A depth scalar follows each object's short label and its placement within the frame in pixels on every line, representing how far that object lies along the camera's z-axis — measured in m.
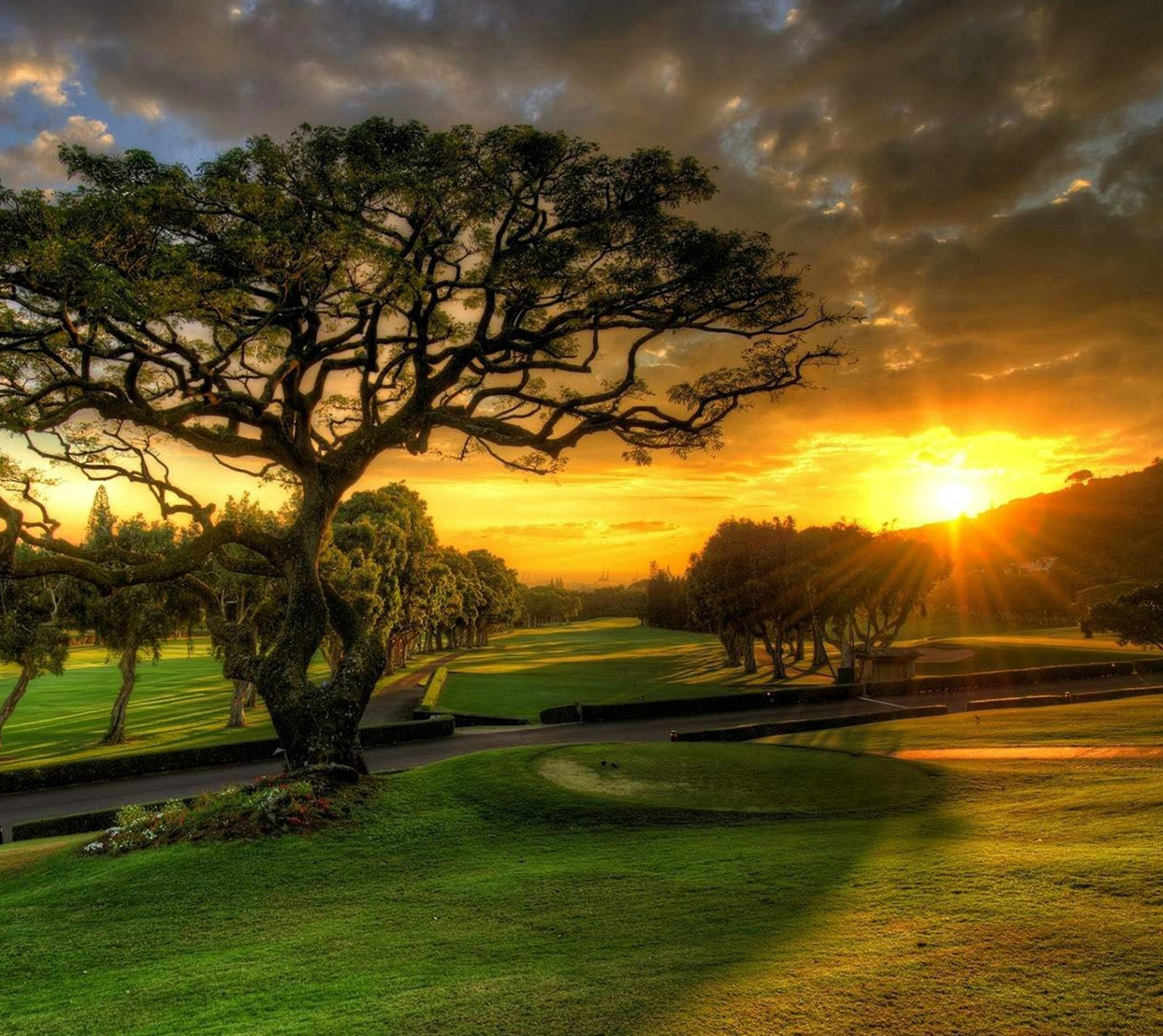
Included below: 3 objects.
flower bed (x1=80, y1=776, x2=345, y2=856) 13.04
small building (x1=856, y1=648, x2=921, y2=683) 45.75
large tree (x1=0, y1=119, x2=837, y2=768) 13.91
